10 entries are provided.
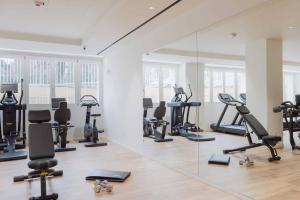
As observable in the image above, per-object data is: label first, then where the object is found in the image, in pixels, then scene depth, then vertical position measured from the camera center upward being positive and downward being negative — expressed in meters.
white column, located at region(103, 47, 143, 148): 5.39 +0.12
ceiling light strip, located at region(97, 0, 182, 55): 3.52 +1.27
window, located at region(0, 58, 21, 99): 6.70 +0.80
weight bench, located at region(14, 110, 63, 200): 2.96 -0.59
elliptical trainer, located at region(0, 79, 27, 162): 5.48 -0.40
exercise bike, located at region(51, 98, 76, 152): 5.96 -0.56
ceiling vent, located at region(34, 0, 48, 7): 3.70 +1.42
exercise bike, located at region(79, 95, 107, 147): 6.65 -0.74
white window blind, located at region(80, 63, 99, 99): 7.67 +0.65
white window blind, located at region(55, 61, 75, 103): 7.33 +0.59
